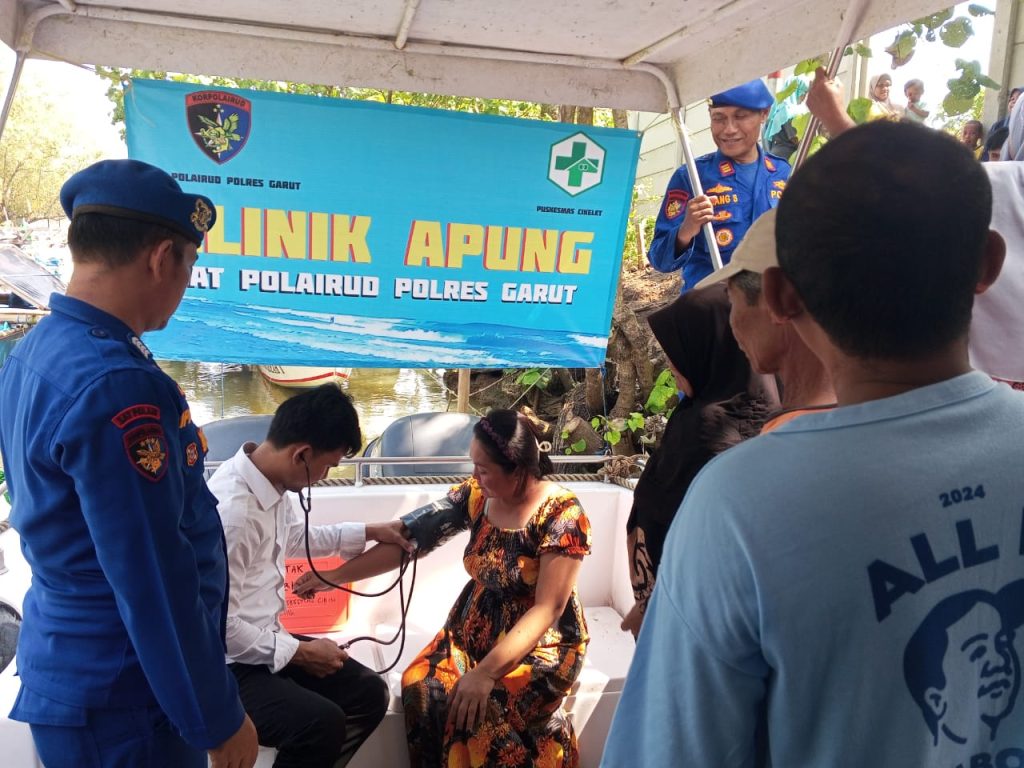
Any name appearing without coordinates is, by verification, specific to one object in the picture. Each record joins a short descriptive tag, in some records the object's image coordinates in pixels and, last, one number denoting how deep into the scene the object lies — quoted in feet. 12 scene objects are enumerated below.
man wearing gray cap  3.28
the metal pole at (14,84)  7.30
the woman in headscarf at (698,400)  5.16
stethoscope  7.59
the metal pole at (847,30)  6.56
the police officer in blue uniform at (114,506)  3.94
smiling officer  9.46
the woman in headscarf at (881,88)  15.26
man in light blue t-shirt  2.14
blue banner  10.21
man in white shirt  6.61
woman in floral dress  7.14
